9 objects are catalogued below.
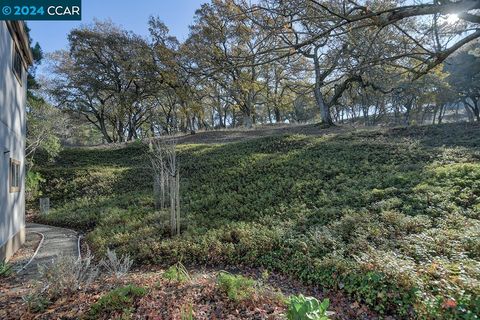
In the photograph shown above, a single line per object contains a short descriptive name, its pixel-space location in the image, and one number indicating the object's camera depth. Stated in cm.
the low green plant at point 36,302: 349
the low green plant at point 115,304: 331
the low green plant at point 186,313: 301
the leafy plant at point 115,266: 456
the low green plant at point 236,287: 376
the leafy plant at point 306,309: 266
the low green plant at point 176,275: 445
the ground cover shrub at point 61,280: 376
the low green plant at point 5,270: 566
